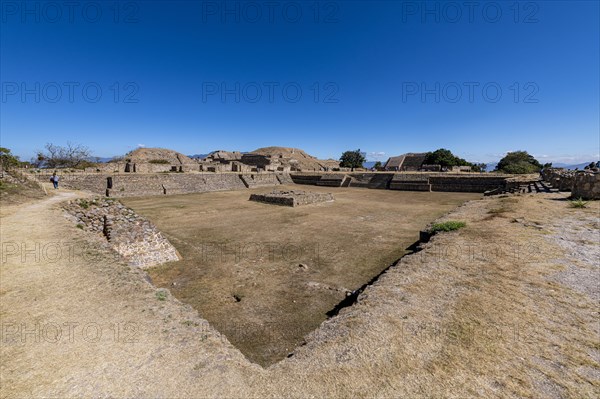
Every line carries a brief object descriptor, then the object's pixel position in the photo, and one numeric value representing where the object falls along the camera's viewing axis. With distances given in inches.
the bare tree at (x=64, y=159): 1408.7
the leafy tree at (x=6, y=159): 703.1
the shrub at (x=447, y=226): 366.4
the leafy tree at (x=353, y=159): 2765.7
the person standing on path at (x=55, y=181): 702.5
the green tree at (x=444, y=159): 1955.6
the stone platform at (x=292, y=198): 784.0
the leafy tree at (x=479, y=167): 1919.3
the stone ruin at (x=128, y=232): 334.6
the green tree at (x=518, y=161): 1654.8
